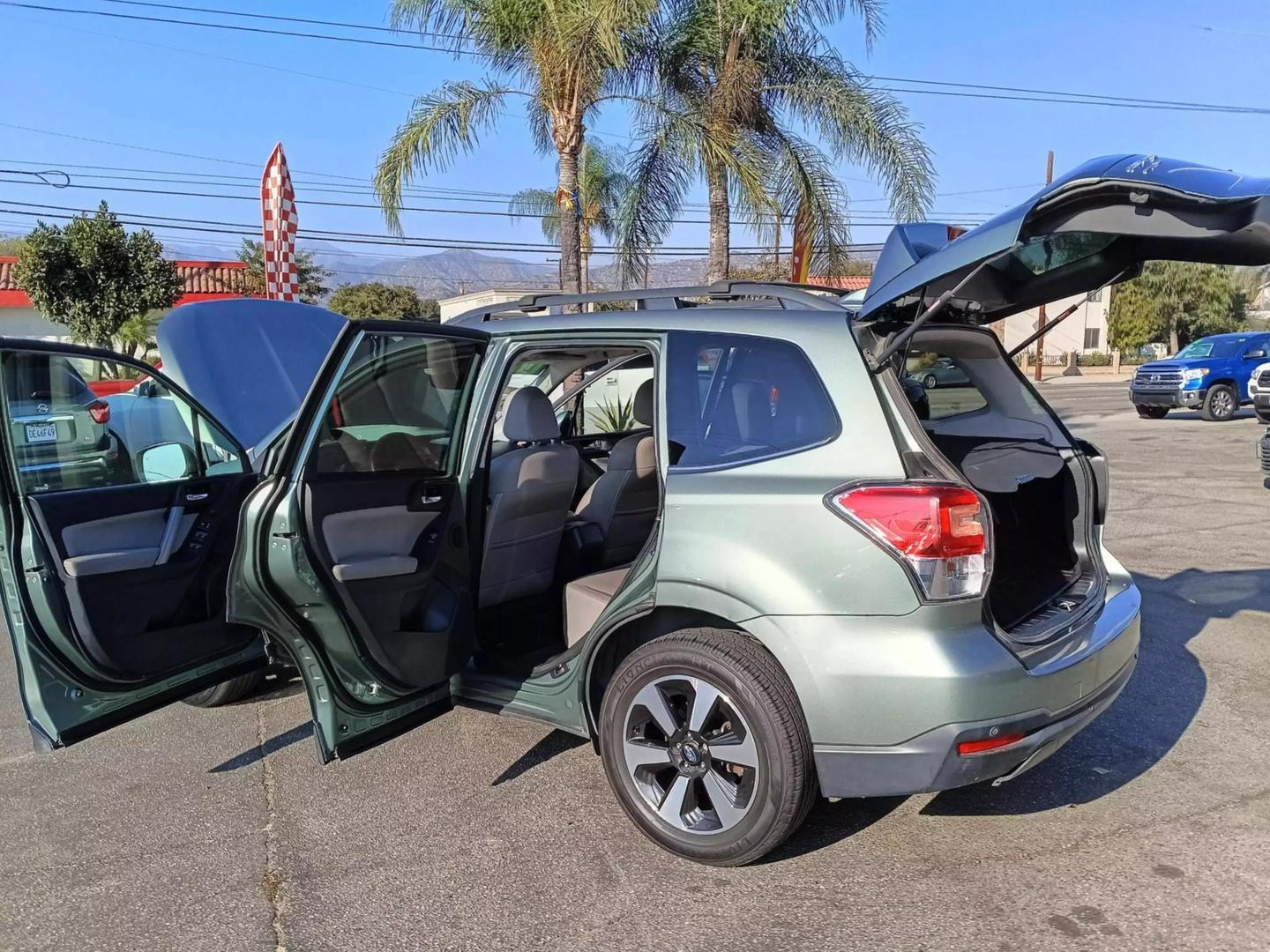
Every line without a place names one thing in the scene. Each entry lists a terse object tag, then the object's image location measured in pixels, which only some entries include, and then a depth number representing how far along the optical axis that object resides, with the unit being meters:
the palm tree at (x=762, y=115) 13.26
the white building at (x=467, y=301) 55.09
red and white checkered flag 11.48
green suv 2.79
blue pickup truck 18.95
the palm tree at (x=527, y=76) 12.61
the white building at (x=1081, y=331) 59.19
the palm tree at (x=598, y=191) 22.20
